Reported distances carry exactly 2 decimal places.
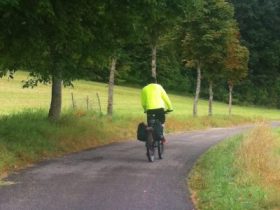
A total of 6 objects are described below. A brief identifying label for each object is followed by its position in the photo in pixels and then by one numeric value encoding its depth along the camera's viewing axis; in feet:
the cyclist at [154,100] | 53.11
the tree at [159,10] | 55.31
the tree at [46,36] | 50.01
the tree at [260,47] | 294.25
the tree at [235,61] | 142.20
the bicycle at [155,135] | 51.72
